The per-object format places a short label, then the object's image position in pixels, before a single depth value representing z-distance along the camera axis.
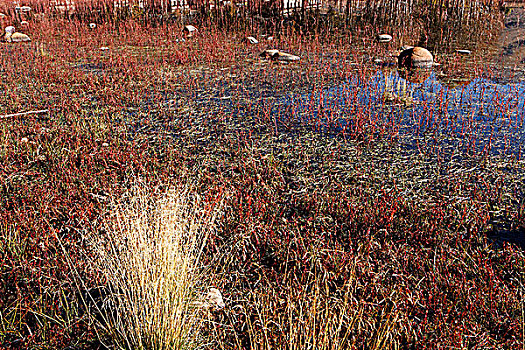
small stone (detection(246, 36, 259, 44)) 11.95
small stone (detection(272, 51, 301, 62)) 10.08
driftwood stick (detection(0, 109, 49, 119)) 6.09
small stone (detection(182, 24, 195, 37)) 13.55
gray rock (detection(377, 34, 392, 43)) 11.77
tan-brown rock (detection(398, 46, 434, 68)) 9.06
